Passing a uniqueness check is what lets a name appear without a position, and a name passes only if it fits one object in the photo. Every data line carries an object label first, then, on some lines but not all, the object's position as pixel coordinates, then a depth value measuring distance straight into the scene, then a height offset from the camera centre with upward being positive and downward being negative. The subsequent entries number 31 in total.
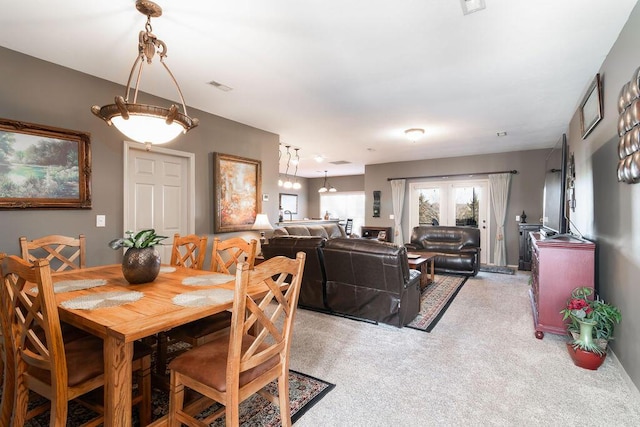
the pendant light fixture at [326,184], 11.56 +1.03
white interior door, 3.57 +0.25
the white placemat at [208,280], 2.02 -0.46
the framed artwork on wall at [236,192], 4.41 +0.30
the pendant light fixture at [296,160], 7.37 +1.26
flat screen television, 3.24 +0.23
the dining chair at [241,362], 1.29 -0.71
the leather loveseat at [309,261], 3.45 -0.55
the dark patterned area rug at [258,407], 1.75 -1.18
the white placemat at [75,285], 1.84 -0.46
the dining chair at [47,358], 1.26 -0.70
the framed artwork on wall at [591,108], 2.82 +1.05
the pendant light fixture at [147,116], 1.86 +0.59
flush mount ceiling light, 4.93 +1.26
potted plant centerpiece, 1.96 -0.30
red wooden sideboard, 2.69 -0.54
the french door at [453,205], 7.19 +0.17
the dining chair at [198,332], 1.96 -0.78
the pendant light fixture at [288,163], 7.02 +1.33
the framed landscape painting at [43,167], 2.63 +0.40
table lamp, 4.70 -0.17
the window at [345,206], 11.68 +0.22
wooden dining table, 1.26 -0.48
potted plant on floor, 2.31 -0.90
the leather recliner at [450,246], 5.55 -0.67
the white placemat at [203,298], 1.60 -0.47
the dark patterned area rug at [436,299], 3.26 -1.16
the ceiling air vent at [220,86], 3.28 +1.36
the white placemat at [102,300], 1.53 -0.46
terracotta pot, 2.29 -1.09
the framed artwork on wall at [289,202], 11.24 +0.35
